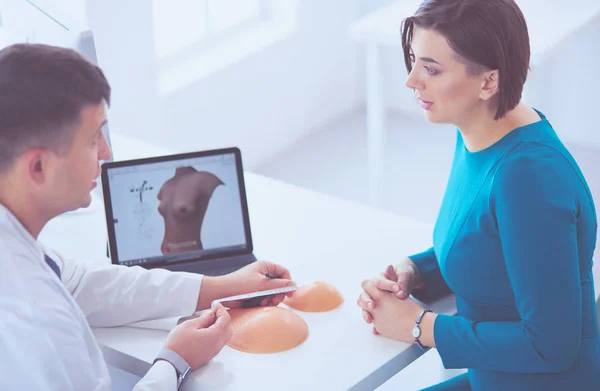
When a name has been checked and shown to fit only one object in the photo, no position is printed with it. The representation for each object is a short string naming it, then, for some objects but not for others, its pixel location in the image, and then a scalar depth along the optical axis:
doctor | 2.03
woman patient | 2.25
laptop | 2.62
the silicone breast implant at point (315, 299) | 2.51
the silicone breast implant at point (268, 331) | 2.39
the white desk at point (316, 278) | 2.32
